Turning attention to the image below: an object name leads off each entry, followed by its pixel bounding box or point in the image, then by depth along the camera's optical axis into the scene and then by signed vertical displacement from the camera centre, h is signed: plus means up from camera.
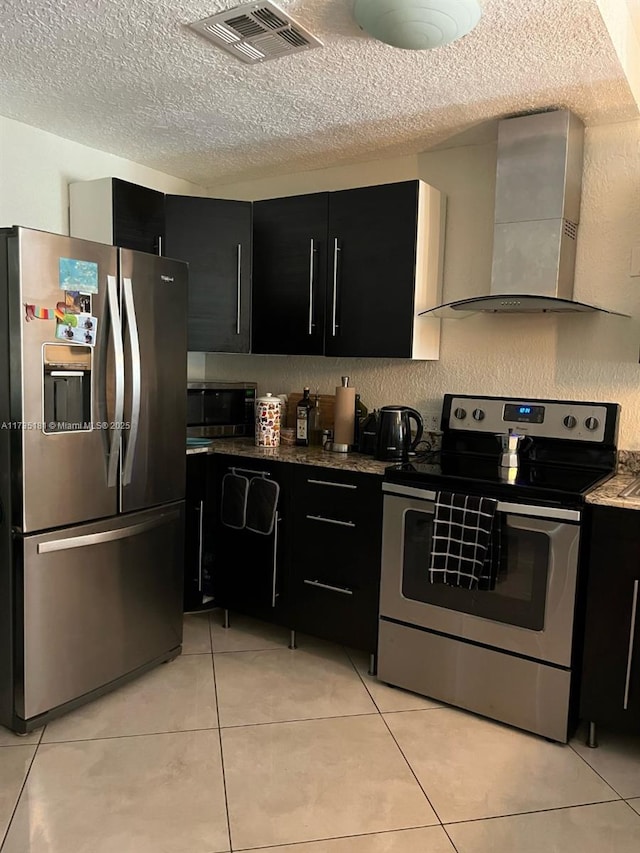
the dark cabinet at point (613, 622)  2.10 -0.81
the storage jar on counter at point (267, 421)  3.15 -0.28
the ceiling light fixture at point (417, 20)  1.69 +0.93
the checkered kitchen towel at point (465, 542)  2.26 -0.61
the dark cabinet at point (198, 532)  3.05 -0.81
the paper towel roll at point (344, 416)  3.02 -0.24
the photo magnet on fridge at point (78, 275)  2.17 +0.28
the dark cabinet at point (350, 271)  2.85 +0.44
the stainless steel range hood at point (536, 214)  2.52 +0.63
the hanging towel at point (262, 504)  2.86 -0.63
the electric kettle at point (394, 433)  2.79 -0.28
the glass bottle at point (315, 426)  3.30 -0.31
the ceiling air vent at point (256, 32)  1.83 +0.98
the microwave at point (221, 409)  3.29 -0.24
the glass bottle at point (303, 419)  3.17 -0.27
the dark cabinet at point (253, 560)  2.87 -0.90
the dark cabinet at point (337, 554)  2.64 -0.79
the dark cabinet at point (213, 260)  3.18 +0.50
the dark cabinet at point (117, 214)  2.96 +0.68
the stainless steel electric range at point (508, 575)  2.20 -0.73
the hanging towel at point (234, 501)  2.96 -0.64
